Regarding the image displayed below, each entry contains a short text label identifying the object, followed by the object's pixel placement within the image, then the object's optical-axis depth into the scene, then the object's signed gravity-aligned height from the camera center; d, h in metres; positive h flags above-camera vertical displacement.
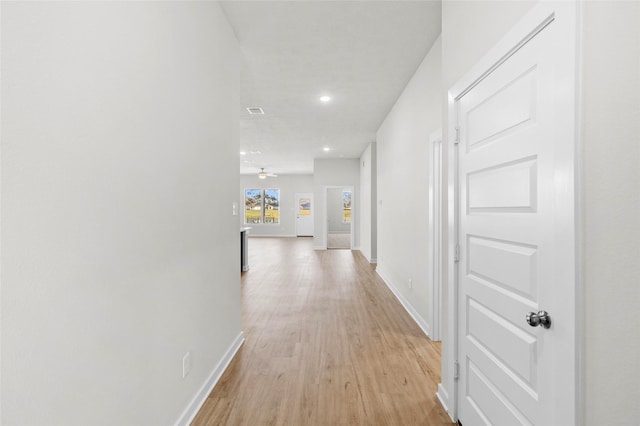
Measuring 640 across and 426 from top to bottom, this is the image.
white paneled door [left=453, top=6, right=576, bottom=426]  1.09 -0.09
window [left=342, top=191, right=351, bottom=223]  16.39 +0.23
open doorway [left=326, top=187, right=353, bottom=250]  16.42 +0.02
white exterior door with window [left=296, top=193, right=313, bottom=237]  14.38 -0.08
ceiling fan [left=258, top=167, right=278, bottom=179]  11.74 +1.45
